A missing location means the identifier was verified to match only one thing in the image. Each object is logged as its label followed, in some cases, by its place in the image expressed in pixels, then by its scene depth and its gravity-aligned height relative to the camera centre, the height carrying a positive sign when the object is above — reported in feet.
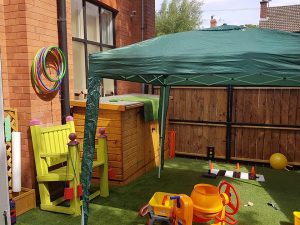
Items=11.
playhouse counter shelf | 19.62 -3.28
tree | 130.31 +30.76
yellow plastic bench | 15.21 -4.21
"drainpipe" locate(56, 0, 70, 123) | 17.72 +2.41
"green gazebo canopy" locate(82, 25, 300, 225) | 10.45 +1.01
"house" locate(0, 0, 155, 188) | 15.72 +2.02
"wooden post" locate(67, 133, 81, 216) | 15.08 -4.04
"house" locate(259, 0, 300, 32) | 81.18 +19.39
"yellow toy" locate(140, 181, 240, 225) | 12.35 -5.46
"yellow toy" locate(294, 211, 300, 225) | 12.97 -5.98
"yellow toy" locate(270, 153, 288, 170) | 24.63 -6.56
